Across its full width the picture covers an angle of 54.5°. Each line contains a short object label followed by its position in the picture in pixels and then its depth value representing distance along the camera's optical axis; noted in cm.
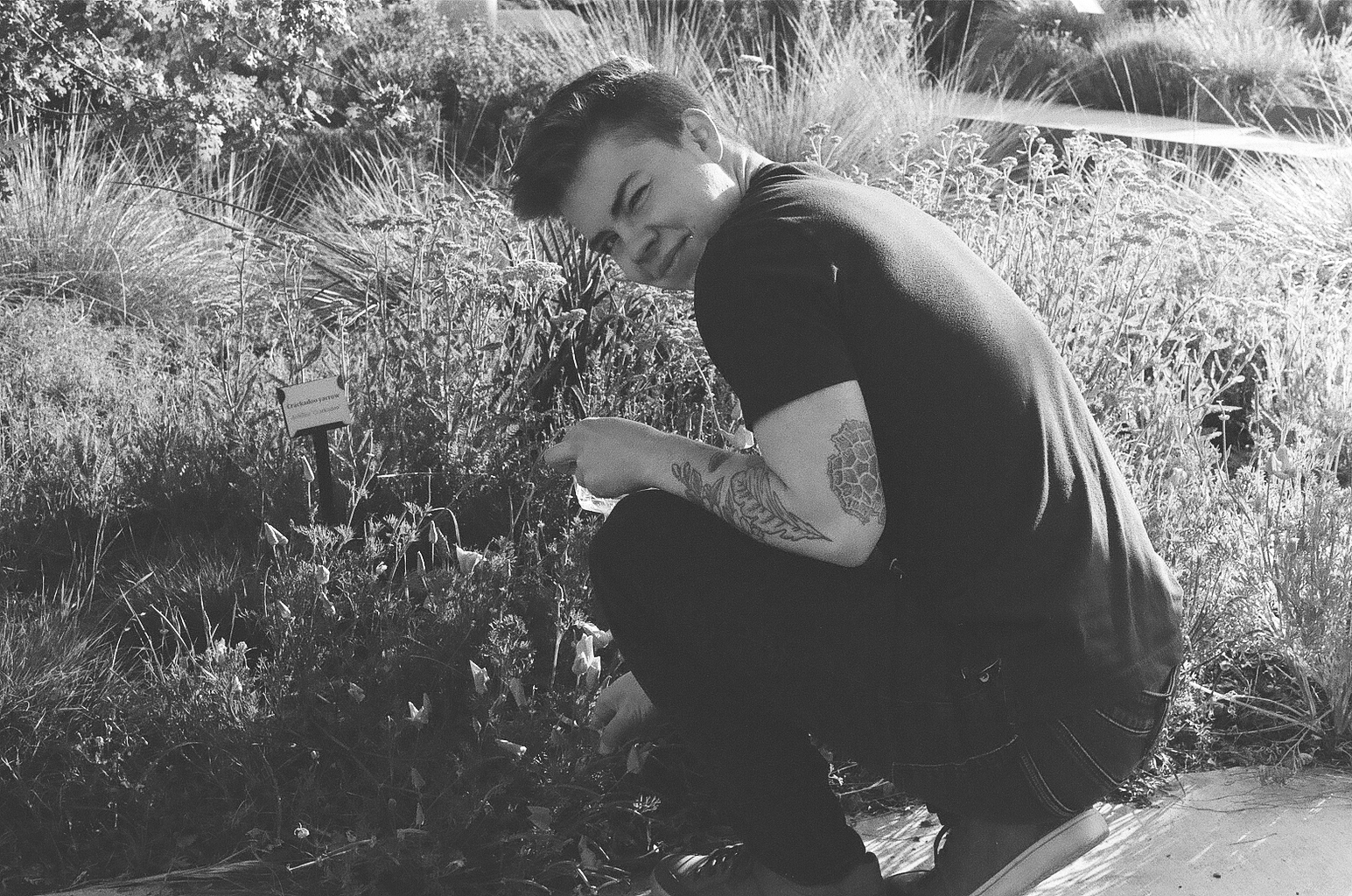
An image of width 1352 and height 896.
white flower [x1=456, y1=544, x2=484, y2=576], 242
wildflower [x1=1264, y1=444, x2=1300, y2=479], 273
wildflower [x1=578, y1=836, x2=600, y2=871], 222
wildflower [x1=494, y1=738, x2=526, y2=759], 216
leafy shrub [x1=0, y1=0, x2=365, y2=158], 390
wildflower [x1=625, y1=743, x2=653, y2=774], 225
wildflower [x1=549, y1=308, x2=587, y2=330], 282
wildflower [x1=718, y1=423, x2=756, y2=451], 272
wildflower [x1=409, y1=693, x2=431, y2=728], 222
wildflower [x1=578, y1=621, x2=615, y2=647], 238
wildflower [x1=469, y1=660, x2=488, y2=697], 224
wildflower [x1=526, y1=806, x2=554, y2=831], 216
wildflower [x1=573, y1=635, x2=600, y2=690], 226
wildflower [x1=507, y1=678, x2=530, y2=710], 228
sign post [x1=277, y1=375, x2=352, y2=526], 252
